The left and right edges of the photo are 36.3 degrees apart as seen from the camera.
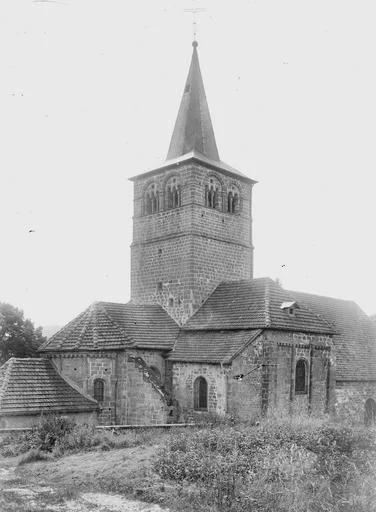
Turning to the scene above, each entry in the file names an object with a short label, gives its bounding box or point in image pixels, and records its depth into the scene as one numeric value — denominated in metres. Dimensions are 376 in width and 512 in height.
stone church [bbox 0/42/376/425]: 25.58
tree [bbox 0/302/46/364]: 40.03
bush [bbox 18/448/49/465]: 17.41
